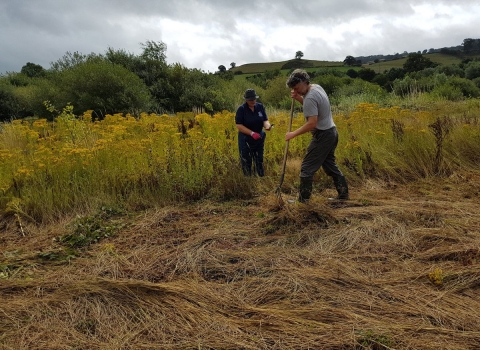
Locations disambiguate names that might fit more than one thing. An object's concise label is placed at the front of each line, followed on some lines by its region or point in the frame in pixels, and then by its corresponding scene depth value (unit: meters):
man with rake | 4.16
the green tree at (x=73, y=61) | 16.45
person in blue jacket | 5.64
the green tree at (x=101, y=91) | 13.01
